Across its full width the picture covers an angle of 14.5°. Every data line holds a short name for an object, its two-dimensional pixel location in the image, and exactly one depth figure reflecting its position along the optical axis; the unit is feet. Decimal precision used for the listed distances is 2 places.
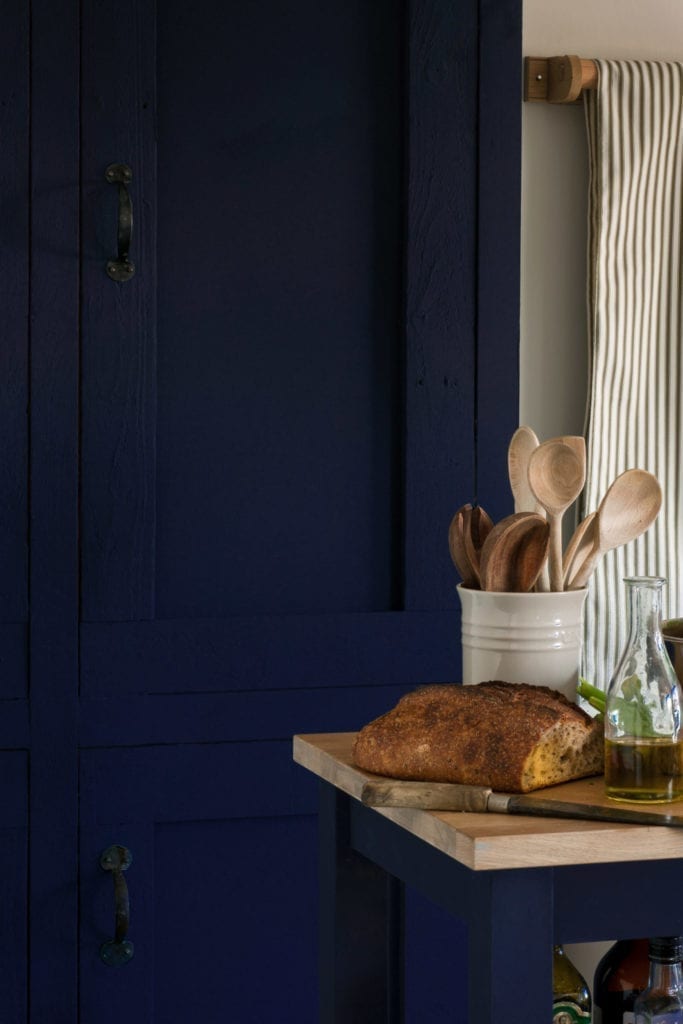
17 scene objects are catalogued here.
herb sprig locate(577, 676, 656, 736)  8.45
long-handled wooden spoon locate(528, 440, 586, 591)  9.08
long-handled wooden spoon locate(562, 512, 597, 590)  9.22
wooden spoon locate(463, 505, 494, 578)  9.37
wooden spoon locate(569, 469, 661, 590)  9.12
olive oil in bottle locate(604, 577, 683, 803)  8.41
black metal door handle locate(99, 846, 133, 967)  11.69
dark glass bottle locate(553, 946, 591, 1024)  11.16
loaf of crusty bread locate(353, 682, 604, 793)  8.52
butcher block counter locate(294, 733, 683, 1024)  8.10
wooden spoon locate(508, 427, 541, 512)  9.40
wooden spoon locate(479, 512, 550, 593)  9.08
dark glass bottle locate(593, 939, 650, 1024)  11.37
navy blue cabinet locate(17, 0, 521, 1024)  11.73
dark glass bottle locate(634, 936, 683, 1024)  9.42
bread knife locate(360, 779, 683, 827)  8.21
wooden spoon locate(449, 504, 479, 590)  9.38
